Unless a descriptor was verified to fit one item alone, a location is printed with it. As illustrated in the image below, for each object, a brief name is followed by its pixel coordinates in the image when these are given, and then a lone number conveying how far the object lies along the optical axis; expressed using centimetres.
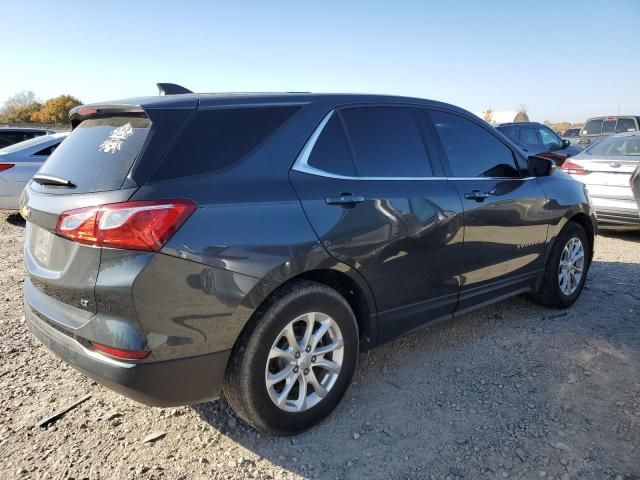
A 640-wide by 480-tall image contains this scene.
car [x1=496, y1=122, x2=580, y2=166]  1138
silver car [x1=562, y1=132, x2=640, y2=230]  681
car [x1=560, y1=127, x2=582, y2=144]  2418
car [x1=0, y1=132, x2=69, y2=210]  771
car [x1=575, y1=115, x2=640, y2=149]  1530
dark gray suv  213
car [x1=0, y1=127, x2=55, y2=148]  961
